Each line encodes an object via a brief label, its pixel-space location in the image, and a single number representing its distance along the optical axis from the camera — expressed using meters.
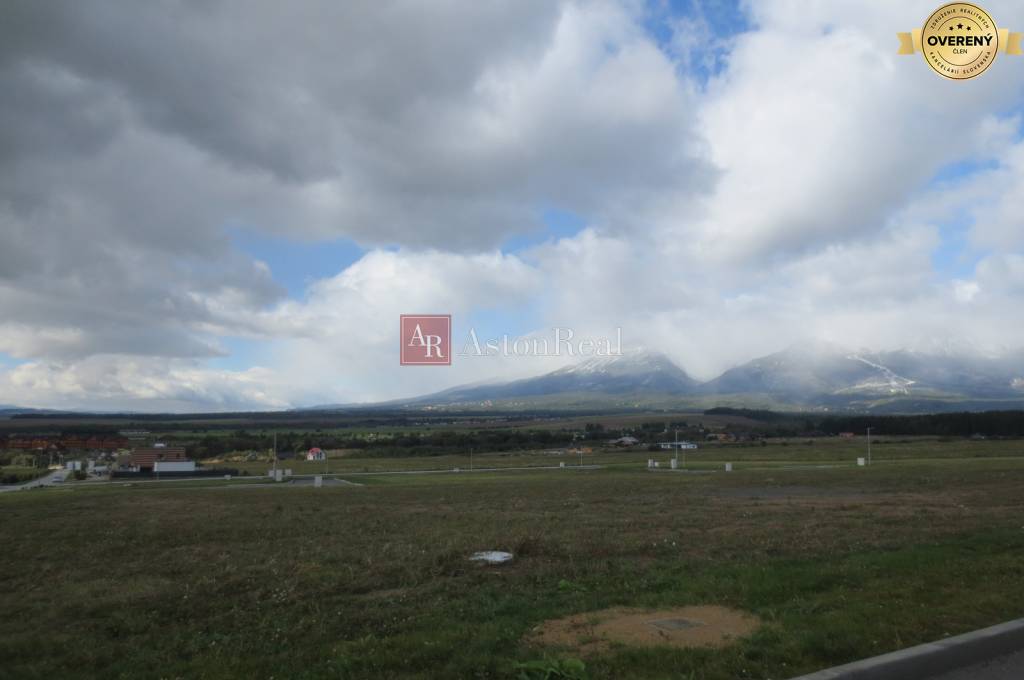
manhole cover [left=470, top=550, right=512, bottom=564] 15.05
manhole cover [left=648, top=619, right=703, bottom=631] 9.09
